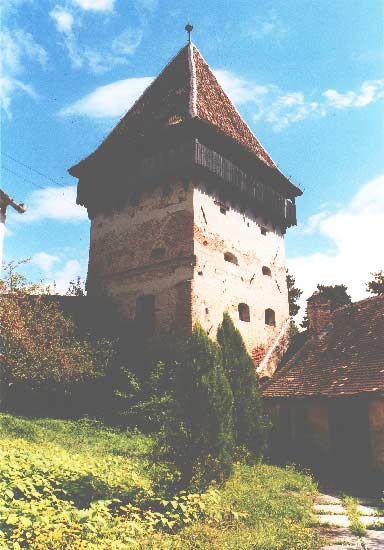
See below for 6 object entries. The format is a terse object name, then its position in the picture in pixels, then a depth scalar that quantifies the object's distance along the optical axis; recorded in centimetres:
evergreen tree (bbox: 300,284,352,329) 3275
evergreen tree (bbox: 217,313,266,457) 1147
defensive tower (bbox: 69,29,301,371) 1694
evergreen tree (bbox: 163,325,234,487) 764
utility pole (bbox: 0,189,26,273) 1319
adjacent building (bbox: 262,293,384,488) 1105
